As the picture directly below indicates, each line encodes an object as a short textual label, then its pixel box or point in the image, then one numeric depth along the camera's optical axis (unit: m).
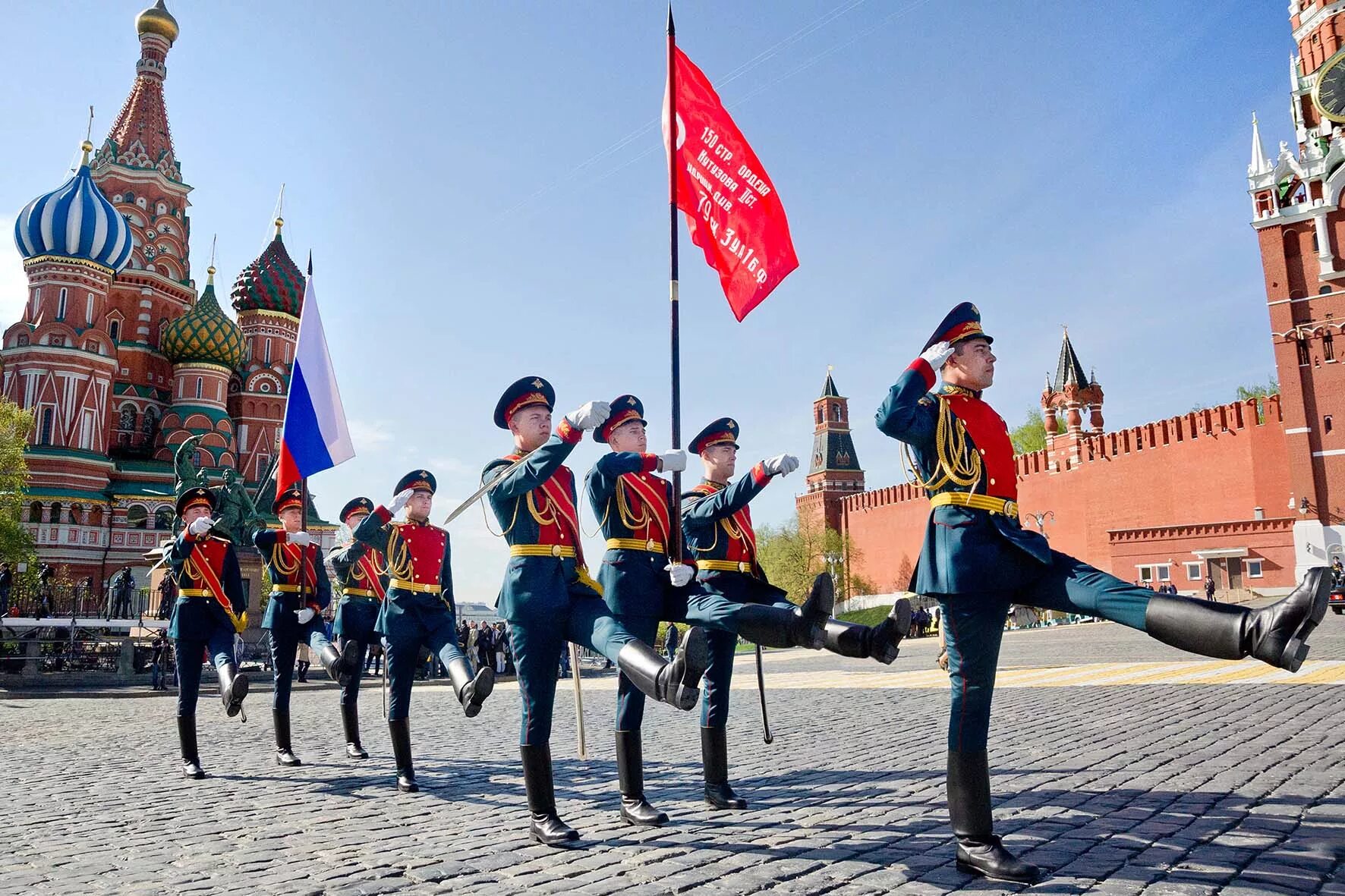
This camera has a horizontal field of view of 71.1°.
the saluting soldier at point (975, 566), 3.46
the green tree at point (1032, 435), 72.75
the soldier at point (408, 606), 6.25
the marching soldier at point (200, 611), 7.39
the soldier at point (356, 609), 7.76
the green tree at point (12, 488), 28.46
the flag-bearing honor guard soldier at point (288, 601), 8.09
